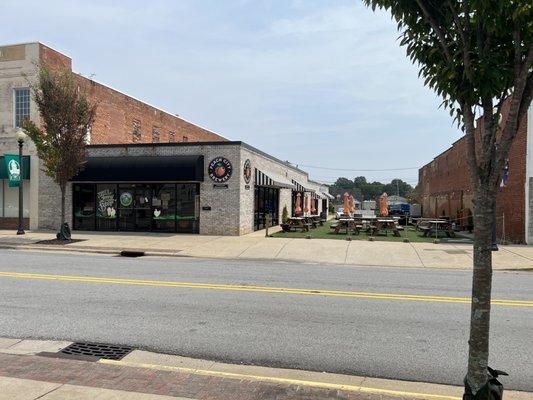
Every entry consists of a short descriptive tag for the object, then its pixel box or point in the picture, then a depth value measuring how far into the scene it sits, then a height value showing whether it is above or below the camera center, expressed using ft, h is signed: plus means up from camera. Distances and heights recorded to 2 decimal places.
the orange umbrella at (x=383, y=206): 88.89 -0.46
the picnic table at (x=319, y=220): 94.75 -3.49
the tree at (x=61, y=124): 62.85 +10.70
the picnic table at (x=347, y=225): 77.56 -3.52
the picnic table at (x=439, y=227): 76.33 -3.73
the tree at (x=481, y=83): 10.31 +2.66
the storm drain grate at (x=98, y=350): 18.63 -5.90
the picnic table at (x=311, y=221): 88.91 -3.29
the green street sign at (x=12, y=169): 74.49 +5.39
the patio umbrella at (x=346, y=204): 91.69 -0.09
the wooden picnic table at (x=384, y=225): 77.10 -3.49
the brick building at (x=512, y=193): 65.21 +1.81
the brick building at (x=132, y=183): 73.61 +3.37
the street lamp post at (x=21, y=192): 70.74 +1.71
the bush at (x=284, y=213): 94.42 -1.98
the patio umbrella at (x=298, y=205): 87.78 -0.29
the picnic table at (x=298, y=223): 82.99 -3.38
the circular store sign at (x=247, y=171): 76.20 +5.28
